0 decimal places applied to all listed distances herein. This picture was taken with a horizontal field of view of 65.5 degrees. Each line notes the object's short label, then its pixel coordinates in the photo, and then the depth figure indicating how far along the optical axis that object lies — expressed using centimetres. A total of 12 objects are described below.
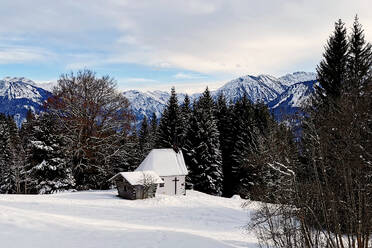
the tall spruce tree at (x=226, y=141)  4085
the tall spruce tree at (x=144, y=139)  4594
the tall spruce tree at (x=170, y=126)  4059
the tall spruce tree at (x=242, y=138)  3581
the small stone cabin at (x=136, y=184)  2628
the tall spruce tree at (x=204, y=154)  3656
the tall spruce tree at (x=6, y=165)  4191
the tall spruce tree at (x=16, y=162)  3750
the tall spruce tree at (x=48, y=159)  3080
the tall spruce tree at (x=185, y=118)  3989
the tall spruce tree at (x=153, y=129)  4697
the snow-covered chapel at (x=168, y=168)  3189
